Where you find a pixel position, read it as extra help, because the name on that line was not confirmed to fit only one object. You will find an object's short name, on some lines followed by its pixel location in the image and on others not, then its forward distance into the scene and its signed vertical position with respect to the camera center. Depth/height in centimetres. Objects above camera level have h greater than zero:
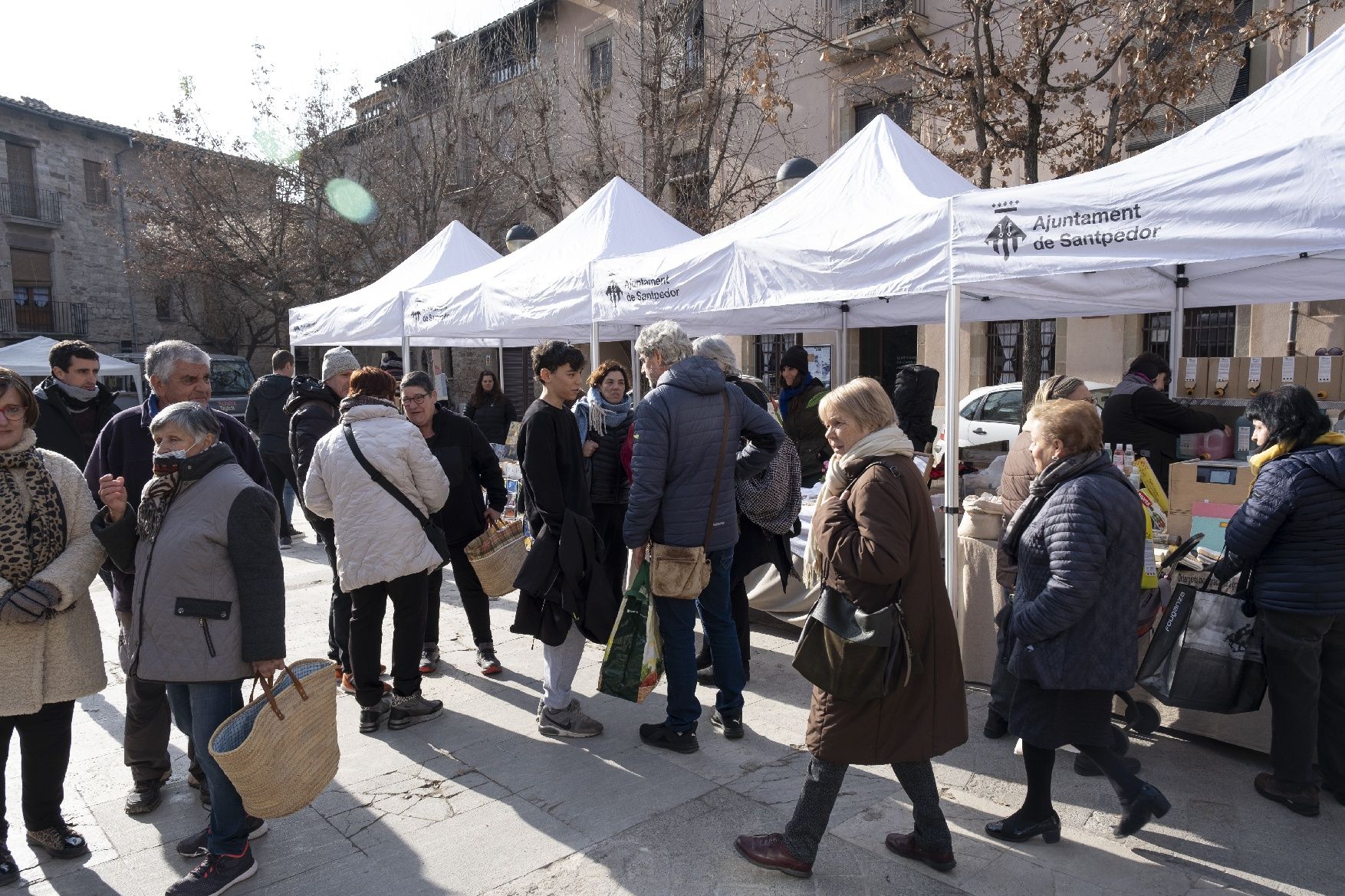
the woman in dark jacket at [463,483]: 454 -67
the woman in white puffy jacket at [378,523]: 377 -72
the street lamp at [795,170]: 787 +166
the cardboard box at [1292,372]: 570 -13
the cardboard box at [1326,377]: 557 -17
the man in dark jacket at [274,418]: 771 -53
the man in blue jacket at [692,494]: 351 -56
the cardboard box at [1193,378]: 582 -17
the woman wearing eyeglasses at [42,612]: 275 -81
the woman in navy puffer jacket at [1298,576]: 298 -78
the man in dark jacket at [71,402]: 442 -22
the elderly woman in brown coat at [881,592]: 250 -69
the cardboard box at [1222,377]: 570 -16
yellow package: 409 -60
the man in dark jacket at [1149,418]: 508 -39
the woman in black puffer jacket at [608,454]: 419 -47
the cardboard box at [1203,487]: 418 -66
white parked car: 1193 -87
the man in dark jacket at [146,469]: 324 -42
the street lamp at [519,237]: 1073 +147
